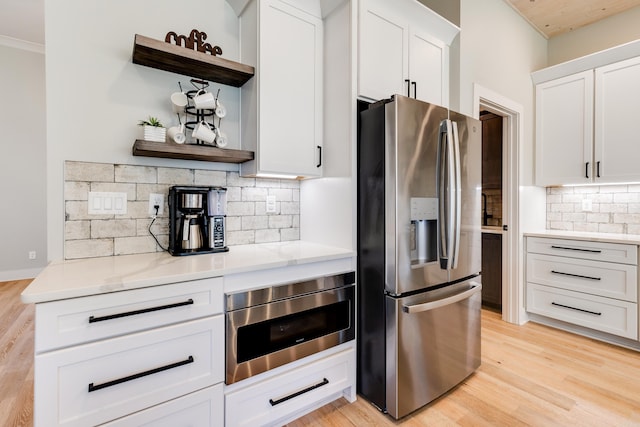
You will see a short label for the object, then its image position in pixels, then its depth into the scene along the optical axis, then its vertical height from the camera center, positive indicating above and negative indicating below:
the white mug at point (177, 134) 1.61 +0.41
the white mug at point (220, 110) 1.76 +0.58
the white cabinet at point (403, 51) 1.88 +1.09
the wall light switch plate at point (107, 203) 1.58 +0.04
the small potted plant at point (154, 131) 1.57 +0.42
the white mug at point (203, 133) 1.69 +0.43
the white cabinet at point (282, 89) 1.76 +0.74
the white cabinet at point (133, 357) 1.01 -0.54
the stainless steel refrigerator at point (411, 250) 1.65 -0.23
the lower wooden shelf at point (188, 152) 1.51 +0.31
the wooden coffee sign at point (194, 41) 1.73 +0.98
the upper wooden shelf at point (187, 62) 1.51 +0.80
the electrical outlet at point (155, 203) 1.72 +0.05
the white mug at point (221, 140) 1.74 +0.41
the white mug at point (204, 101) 1.70 +0.62
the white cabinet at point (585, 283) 2.47 -0.66
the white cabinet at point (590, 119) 2.67 +0.86
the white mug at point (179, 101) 1.68 +0.61
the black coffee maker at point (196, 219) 1.65 -0.05
